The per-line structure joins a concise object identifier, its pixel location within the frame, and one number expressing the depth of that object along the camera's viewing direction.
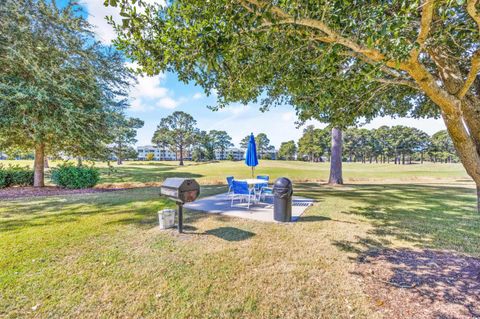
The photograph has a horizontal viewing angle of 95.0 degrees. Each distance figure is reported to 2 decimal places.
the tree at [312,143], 58.16
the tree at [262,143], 71.88
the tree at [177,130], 44.25
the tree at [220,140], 64.99
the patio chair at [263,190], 8.85
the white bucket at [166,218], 5.30
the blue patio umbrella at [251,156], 8.91
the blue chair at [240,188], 7.18
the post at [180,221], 4.92
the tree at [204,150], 55.06
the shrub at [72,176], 11.12
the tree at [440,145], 58.00
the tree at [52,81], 9.16
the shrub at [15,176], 11.01
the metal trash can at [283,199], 5.89
